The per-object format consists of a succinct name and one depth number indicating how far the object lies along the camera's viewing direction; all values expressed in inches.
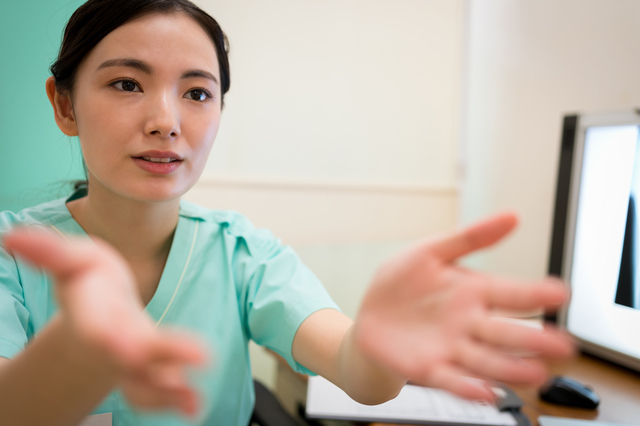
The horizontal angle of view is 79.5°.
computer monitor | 27.9
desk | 27.4
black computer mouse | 28.1
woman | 9.8
